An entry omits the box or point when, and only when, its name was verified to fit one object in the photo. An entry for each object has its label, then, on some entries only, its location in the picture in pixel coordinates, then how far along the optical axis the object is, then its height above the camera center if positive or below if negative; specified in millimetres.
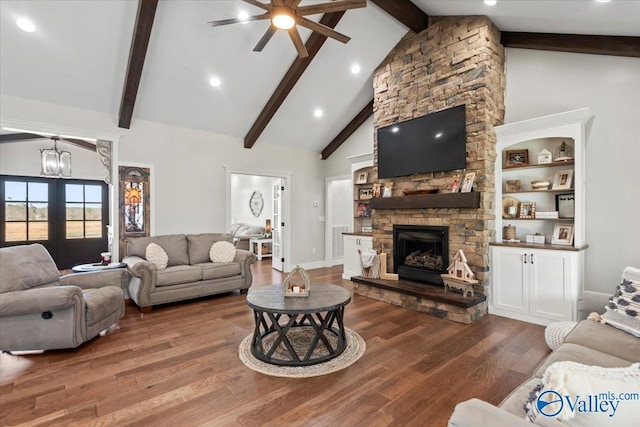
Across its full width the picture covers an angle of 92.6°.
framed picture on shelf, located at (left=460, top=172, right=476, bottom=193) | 3982 +401
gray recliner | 2697 -890
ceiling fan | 2791 +1878
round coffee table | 2619 -1058
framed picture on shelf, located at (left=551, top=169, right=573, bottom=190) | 3679 +402
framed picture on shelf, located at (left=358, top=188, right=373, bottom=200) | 6336 +402
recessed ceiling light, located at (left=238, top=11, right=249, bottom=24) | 3945 +2563
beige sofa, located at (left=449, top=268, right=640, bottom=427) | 960 -862
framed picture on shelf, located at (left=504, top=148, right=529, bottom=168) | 4117 +741
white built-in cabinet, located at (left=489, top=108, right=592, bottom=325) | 3432 -245
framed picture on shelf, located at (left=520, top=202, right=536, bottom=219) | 4021 +34
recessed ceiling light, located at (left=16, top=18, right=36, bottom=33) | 3382 +2097
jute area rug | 2490 -1305
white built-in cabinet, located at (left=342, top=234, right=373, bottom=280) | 5758 -758
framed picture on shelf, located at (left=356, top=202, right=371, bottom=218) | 6422 +49
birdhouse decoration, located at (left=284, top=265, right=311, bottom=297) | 2902 -699
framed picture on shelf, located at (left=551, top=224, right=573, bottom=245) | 3658 -270
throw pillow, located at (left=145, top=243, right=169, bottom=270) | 4367 -632
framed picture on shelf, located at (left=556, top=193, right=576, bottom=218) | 3764 +95
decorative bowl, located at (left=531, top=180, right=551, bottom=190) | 3852 +354
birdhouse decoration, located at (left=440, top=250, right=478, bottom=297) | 3764 -820
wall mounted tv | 4160 +1009
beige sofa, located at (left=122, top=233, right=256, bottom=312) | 4059 -856
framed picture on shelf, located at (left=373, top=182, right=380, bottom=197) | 5172 +395
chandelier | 4117 +675
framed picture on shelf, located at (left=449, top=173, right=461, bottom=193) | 4129 +398
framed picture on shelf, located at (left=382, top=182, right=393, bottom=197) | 5016 +385
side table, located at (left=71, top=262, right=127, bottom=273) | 3873 -729
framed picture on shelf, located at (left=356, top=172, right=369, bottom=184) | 6270 +724
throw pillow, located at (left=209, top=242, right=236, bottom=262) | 4938 -654
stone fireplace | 3939 +1127
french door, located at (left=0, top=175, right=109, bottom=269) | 6449 -88
